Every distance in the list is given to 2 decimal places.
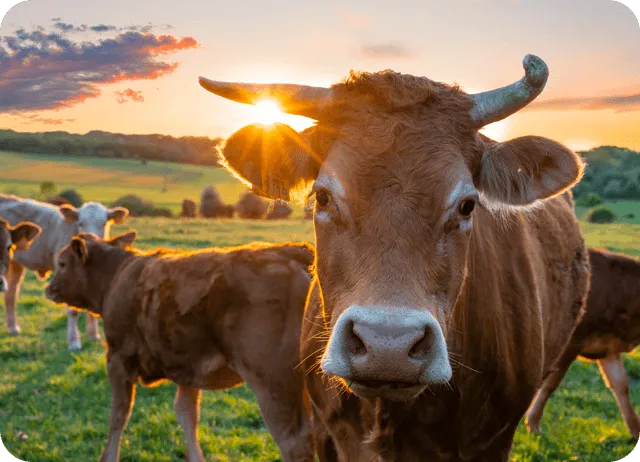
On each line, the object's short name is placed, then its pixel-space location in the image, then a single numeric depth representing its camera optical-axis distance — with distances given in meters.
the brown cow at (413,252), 2.36
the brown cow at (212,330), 4.84
